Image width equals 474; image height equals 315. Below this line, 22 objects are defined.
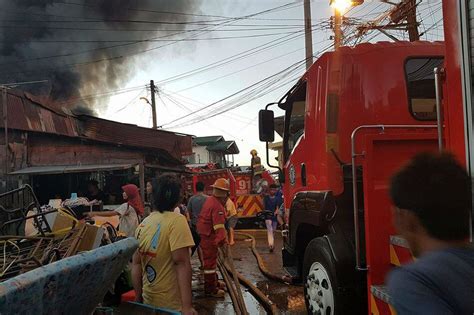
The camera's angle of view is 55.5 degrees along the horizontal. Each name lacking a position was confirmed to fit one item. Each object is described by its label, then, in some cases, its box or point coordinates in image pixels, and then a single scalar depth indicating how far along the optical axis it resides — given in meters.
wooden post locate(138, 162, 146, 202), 11.29
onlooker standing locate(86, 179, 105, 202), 13.49
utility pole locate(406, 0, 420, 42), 11.52
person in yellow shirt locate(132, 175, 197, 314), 2.84
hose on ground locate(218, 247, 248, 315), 5.21
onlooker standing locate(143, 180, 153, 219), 10.33
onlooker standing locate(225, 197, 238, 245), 8.55
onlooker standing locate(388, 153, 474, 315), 1.19
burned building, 12.76
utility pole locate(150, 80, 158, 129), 29.12
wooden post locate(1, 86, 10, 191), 12.54
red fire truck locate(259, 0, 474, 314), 3.00
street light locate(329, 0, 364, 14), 8.88
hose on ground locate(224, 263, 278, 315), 5.50
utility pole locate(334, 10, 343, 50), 10.57
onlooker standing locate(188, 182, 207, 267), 7.72
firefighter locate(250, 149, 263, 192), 13.52
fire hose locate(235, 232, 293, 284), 6.96
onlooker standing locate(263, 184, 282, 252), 9.88
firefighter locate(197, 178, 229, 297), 6.04
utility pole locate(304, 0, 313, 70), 12.35
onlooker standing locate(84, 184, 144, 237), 6.00
